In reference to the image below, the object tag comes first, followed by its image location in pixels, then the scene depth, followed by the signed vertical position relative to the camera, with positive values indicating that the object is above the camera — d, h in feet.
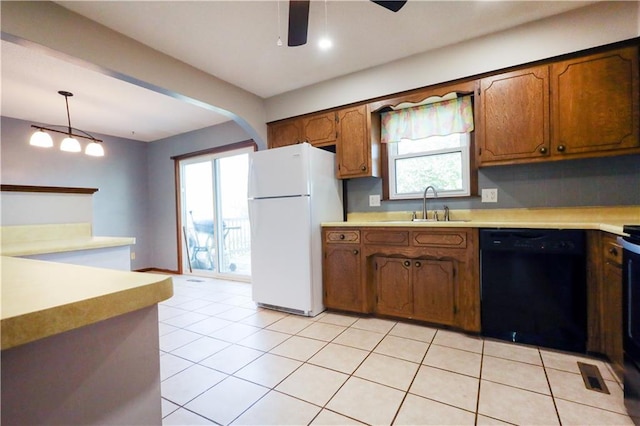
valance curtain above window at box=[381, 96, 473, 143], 8.90 +2.67
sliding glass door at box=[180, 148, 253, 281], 15.39 -0.23
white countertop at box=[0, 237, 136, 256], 5.24 -0.58
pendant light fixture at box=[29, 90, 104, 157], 9.98 +2.53
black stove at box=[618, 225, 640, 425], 4.34 -1.86
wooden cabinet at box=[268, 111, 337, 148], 10.50 +2.89
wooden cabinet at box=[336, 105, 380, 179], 9.78 +2.06
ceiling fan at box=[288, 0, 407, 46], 5.27 +3.59
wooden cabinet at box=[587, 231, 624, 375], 5.62 -1.98
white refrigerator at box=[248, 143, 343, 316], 9.21 -0.40
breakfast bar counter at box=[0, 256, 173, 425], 1.47 -0.77
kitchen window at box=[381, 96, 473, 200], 9.05 +1.85
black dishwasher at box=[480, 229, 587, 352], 6.44 -1.96
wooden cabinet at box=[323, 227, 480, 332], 7.52 -1.94
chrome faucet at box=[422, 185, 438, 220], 9.29 -0.03
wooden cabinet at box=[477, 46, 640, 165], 6.72 +2.20
